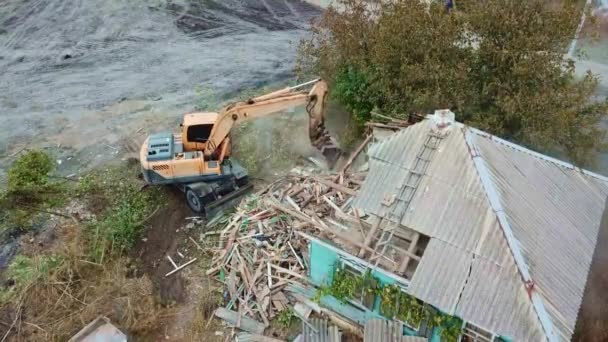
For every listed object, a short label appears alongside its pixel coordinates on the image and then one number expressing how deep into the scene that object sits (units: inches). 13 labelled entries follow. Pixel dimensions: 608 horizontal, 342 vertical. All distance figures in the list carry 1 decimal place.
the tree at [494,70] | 623.8
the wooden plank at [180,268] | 614.3
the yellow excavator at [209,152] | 664.4
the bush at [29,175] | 682.8
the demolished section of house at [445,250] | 396.2
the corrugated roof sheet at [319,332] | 511.8
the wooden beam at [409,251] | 436.1
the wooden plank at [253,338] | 525.6
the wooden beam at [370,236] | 456.4
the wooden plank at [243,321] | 540.9
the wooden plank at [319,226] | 462.6
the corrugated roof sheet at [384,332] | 461.2
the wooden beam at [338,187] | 591.2
